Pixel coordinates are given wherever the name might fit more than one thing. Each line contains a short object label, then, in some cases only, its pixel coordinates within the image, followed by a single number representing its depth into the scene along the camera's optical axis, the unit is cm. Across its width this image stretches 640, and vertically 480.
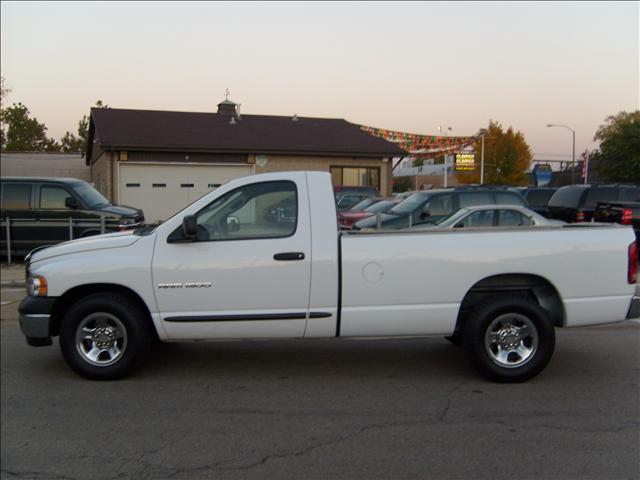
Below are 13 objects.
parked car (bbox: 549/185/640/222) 1528
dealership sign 4678
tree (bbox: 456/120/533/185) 5756
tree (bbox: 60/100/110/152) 6884
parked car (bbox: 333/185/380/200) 2377
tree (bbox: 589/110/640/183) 4412
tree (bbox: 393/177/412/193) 6999
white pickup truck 537
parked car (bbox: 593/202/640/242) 1351
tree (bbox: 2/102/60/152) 5644
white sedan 1134
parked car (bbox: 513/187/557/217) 2200
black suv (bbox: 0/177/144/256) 1326
